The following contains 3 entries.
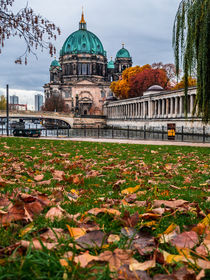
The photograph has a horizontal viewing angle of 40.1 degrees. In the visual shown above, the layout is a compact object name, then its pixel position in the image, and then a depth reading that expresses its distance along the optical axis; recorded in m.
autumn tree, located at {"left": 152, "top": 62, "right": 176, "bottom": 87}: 71.81
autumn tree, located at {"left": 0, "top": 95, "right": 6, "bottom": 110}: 117.54
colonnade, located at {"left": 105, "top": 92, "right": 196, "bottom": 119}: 47.00
